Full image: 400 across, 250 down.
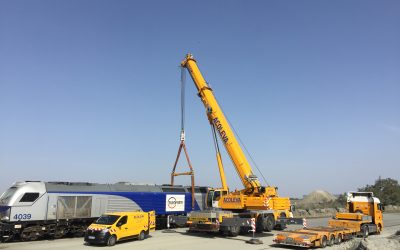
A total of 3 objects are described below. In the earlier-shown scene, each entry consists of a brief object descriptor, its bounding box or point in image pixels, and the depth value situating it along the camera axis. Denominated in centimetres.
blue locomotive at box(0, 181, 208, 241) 2102
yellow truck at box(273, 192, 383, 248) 1822
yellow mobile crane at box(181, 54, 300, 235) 2262
